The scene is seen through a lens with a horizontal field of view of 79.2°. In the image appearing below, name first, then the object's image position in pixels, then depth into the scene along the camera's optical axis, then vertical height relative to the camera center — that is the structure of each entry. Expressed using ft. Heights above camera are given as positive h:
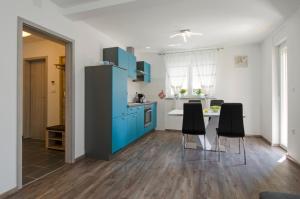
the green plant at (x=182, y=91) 18.76 +0.89
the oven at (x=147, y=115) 16.85 -1.49
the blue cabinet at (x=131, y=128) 13.24 -2.13
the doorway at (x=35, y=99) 16.38 +0.07
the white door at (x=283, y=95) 12.88 +0.32
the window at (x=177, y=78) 19.15 +2.28
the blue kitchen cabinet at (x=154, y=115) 19.22 -1.71
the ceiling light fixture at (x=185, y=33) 13.08 +4.87
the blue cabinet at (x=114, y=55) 13.35 +3.30
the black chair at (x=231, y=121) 10.26 -1.24
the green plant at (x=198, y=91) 18.23 +0.87
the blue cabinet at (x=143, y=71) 18.41 +2.94
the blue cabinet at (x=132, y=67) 15.39 +2.90
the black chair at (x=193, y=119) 10.96 -1.20
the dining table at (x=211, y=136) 12.74 -2.60
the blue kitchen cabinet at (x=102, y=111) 10.87 -0.68
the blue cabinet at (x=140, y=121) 15.15 -1.83
